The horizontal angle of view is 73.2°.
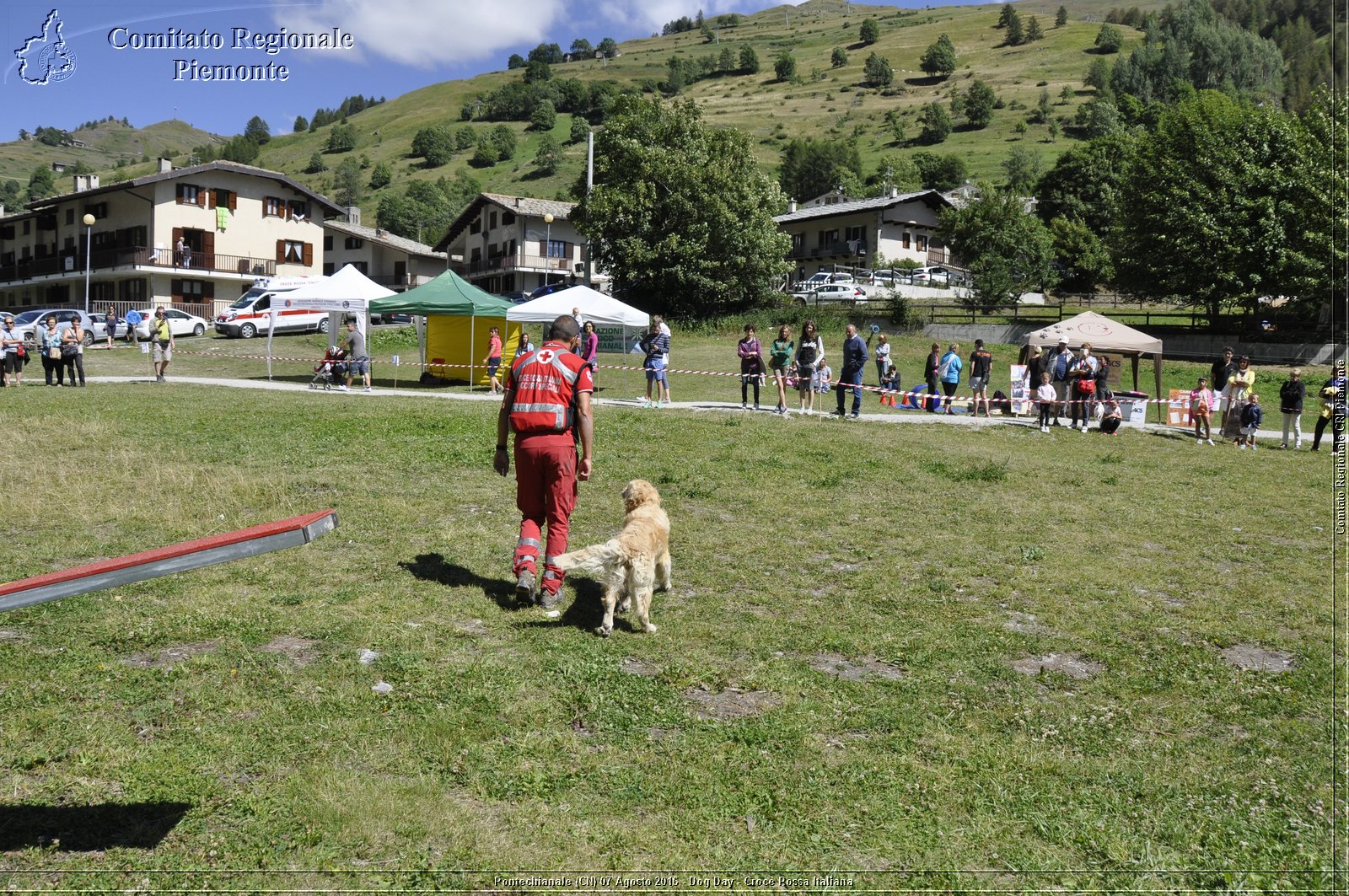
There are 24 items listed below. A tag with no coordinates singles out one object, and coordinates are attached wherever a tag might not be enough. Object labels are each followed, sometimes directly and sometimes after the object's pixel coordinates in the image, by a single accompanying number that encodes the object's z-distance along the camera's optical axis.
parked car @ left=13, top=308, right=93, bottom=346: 32.95
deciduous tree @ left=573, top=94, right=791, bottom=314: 45.94
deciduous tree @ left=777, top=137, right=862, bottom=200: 110.75
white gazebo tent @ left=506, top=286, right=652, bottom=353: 23.84
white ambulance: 40.03
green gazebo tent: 23.64
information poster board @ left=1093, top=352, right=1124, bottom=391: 24.08
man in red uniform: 6.50
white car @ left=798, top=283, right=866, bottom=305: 51.33
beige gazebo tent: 24.28
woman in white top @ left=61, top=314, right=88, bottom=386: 20.92
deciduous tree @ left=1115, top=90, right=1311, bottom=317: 38.31
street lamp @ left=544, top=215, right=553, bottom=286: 72.19
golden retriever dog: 6.07
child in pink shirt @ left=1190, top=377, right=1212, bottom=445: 19.19
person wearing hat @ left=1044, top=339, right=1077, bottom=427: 20.47
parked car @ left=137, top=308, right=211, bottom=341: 41.47
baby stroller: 23.38
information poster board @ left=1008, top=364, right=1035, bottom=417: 21.56
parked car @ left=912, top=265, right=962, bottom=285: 64.12
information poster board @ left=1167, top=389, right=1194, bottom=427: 22.42
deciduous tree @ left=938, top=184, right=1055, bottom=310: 58.81
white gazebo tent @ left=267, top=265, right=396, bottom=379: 24.39
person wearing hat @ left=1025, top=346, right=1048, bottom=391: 21.68
